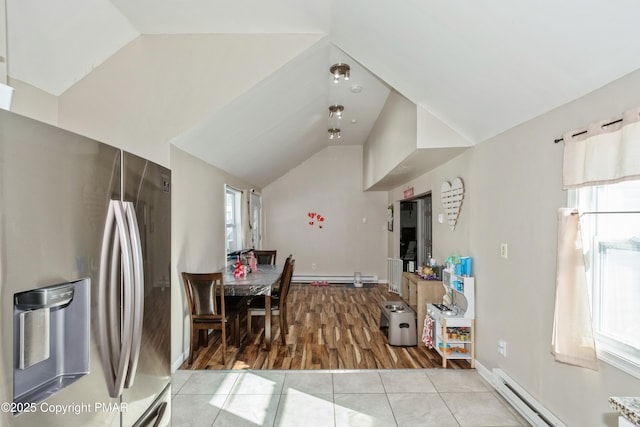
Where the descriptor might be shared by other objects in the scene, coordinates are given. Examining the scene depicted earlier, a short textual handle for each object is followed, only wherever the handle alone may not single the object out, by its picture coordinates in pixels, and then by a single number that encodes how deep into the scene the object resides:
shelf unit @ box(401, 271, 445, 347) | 3.71
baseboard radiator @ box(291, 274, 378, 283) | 7.65
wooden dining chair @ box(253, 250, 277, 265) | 5.47
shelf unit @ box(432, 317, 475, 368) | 3.16
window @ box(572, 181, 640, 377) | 1.61
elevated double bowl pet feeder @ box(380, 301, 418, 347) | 3.68
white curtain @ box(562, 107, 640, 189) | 1.47
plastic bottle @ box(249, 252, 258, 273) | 4.49
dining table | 3.48
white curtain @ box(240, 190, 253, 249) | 5.80
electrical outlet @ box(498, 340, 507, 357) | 2.67
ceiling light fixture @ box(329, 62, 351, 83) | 3.48
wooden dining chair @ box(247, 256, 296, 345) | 3.78
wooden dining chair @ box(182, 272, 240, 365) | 3.10
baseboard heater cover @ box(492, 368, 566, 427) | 2.11
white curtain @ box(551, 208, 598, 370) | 1.79
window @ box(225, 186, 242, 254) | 5.37
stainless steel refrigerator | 0.81
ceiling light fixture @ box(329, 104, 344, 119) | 4.92
